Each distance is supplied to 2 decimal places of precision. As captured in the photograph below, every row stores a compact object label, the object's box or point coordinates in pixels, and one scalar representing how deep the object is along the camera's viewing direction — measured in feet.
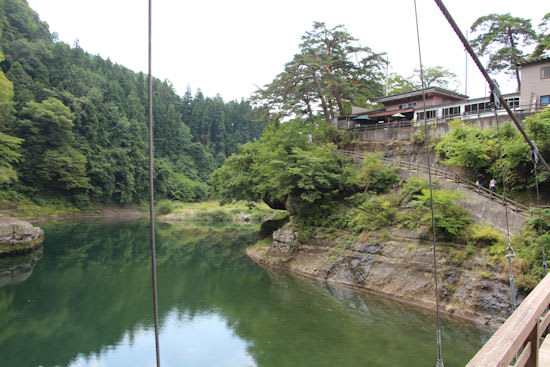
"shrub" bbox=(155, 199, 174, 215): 190.80
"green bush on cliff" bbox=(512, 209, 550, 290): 40.75
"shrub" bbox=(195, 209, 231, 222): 178.40
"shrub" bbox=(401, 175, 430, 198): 60.90
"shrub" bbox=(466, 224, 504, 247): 48.64
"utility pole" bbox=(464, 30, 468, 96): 129.59
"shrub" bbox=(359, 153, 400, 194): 69.05
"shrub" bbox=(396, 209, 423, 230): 57.67
